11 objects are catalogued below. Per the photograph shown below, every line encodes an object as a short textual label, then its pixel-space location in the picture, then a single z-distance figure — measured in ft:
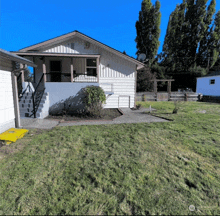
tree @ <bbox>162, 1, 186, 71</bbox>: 100.68
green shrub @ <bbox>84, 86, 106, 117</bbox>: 25.52
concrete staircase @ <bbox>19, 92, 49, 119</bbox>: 24.27
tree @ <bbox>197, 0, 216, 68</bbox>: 94.17
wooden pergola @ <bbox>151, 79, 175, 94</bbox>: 60.20
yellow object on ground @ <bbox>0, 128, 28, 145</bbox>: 13.38
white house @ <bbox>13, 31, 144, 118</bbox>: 33.81
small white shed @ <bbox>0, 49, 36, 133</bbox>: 15.44
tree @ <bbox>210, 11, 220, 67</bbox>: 93.91
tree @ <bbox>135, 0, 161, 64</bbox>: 90.02
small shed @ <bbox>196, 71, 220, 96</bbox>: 64.18
